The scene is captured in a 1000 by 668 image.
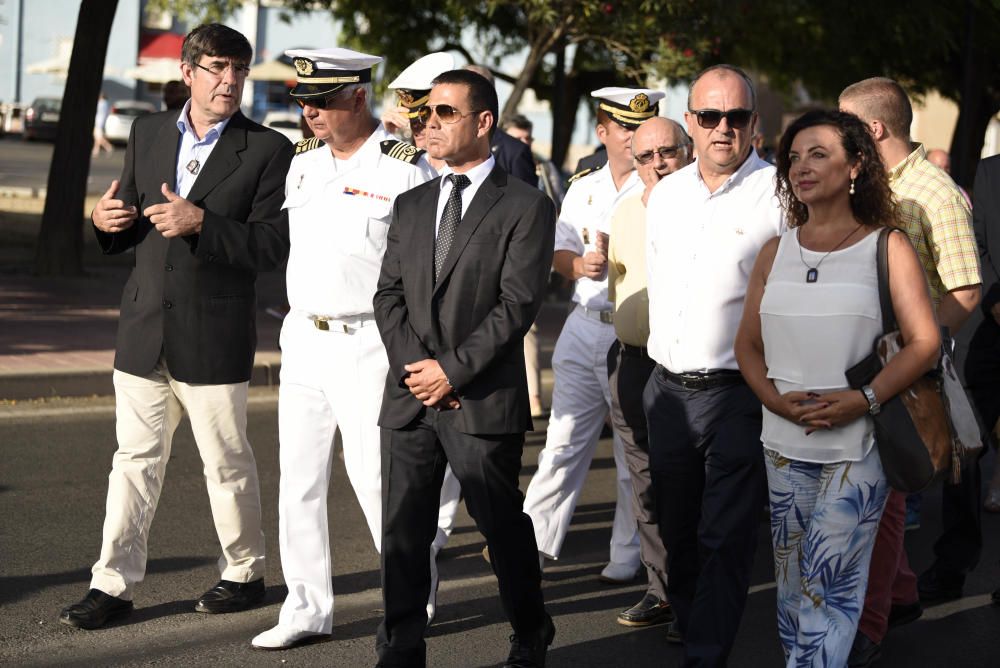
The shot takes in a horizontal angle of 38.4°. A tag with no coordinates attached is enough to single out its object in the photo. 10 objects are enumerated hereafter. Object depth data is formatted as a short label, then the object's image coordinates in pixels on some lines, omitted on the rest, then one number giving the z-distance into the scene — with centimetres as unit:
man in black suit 455
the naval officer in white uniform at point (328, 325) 507
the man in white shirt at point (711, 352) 460
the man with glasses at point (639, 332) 554
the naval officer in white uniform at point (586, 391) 612
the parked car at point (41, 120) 4481
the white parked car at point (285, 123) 4112
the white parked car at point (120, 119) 4634
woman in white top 409
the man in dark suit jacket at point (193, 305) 526
